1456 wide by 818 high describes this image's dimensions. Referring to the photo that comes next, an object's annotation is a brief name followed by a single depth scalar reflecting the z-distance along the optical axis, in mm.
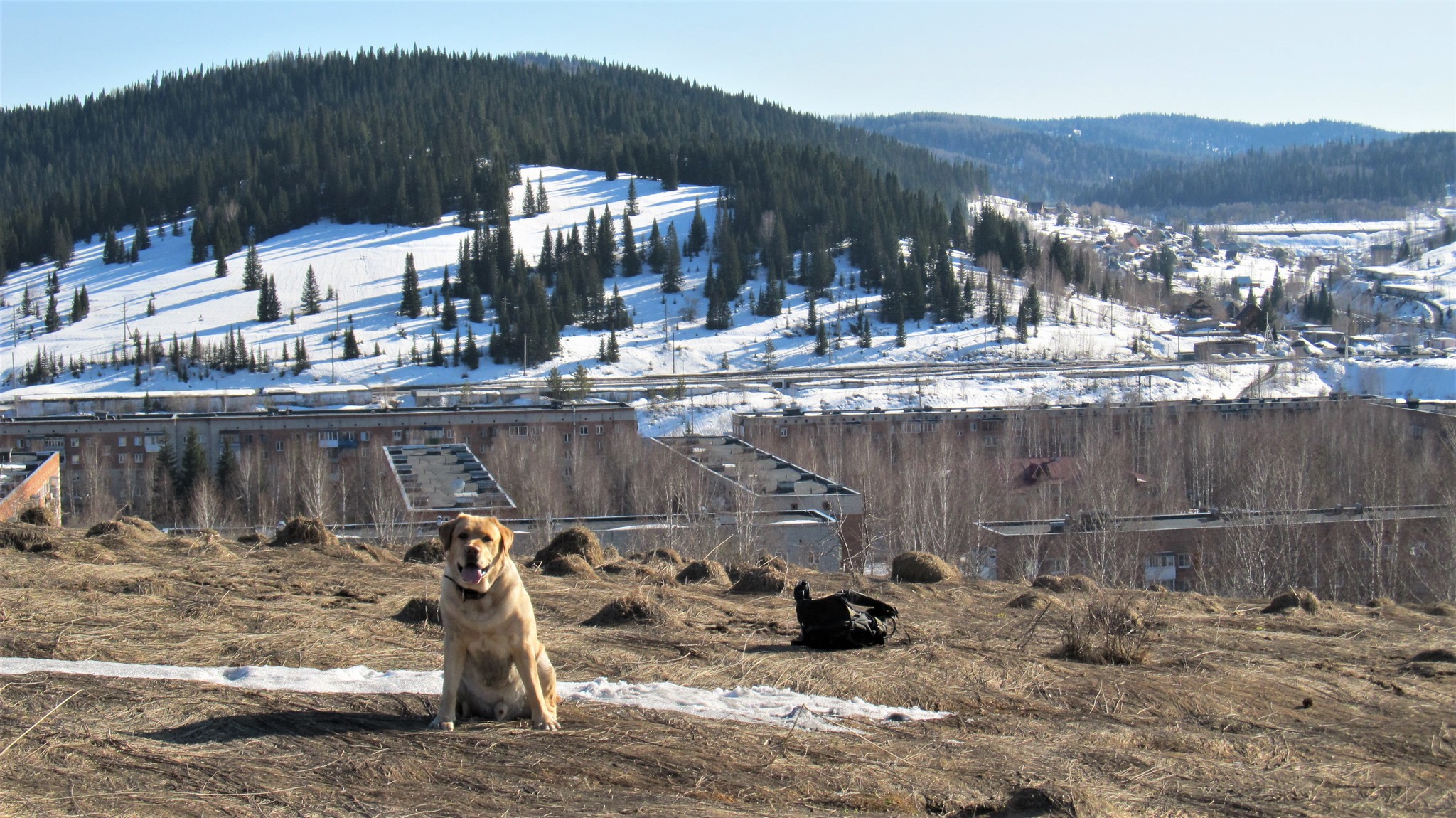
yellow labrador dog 5309
